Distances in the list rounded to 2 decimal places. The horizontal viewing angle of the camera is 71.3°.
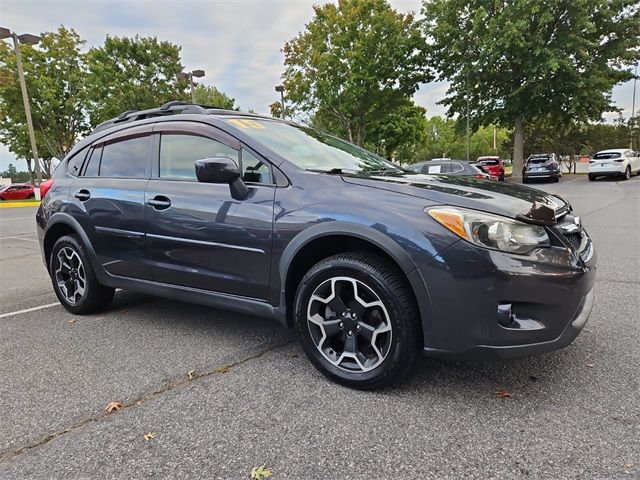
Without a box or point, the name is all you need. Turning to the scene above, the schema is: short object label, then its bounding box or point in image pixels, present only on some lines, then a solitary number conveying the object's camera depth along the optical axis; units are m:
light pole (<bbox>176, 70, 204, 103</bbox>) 23.28
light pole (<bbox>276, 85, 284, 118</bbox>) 27.34
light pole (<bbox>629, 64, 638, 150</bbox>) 47.38
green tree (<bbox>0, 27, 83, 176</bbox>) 27.17
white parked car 21.27
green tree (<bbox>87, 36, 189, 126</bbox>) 26.38
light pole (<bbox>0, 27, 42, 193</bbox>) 19.10
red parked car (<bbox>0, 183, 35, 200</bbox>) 31.69
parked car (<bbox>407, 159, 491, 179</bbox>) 14.01
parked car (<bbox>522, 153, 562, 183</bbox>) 22.20
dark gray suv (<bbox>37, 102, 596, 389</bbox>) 2.20
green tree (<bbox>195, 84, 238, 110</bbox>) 39.61
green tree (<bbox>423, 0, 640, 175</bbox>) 22.39
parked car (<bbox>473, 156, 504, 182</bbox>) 22.38
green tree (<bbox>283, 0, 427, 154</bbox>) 24.75
